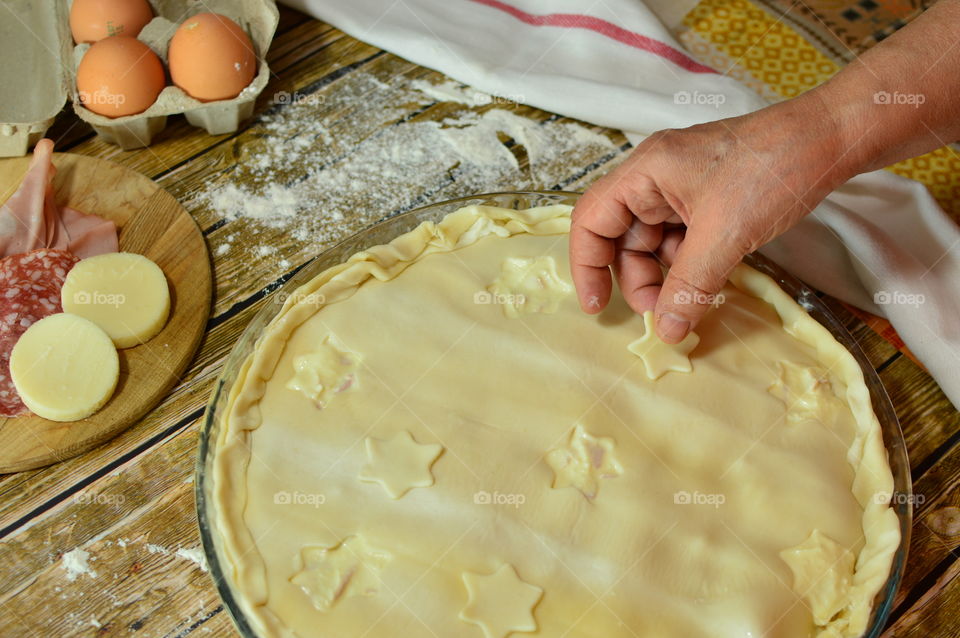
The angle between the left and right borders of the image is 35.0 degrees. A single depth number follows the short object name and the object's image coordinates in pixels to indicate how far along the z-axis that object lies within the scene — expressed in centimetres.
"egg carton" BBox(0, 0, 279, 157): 74
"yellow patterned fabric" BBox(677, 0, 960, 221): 82
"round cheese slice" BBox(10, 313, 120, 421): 65
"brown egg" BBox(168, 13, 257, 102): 74
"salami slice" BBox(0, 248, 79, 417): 66
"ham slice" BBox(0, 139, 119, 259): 70
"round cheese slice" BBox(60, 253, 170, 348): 68
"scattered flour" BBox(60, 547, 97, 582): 64
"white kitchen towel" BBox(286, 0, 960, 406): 70
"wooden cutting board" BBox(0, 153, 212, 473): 66
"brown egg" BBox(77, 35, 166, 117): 73
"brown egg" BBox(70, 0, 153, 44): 76
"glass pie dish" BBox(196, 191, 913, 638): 60
